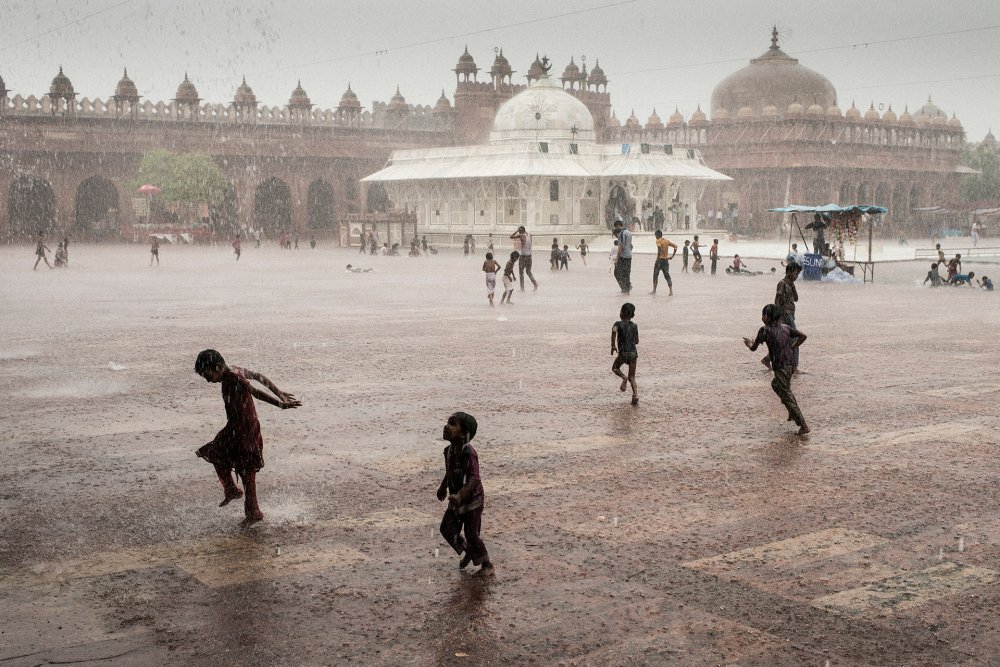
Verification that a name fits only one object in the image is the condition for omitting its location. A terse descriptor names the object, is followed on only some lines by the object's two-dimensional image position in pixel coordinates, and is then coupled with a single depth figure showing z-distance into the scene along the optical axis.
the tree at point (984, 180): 68.06
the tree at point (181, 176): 50.03
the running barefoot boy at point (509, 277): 19.36
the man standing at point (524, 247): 22.77
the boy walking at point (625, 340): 10.01
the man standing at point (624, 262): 20.60
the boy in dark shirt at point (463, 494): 5.32
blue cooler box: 26.27
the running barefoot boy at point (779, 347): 8.60
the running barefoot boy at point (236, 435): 6.20
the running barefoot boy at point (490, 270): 18.58
